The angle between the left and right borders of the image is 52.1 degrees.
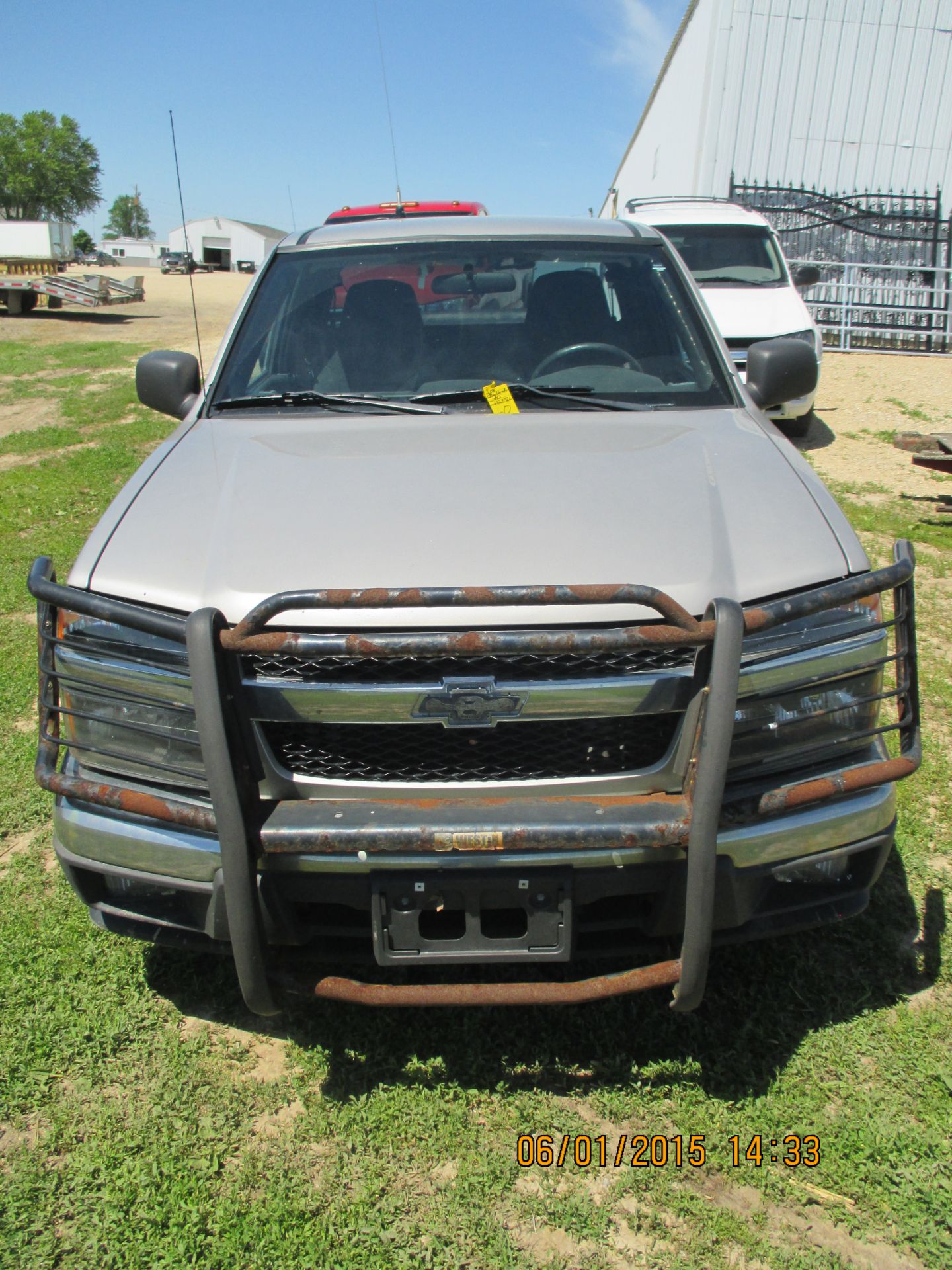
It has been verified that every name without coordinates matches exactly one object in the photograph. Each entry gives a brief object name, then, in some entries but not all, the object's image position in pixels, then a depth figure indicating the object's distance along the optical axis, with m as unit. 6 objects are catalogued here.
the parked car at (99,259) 68.69
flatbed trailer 22.64
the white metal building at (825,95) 17.56
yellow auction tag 3.02
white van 8.85
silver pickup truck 1.94
